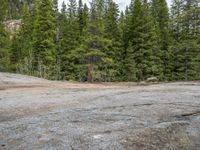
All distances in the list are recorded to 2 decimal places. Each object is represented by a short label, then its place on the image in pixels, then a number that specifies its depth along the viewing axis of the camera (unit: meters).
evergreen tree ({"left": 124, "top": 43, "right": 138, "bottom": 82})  17.80
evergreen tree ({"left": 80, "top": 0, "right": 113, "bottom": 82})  15.64
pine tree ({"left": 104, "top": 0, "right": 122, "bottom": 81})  18.82
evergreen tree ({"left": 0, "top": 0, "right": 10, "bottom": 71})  16.67
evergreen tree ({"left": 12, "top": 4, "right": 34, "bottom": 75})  18.03
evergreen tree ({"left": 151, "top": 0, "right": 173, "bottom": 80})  19.11
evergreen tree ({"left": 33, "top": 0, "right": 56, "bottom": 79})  17.97
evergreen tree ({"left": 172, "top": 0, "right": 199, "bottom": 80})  16.89
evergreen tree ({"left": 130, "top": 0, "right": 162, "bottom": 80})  17.77
